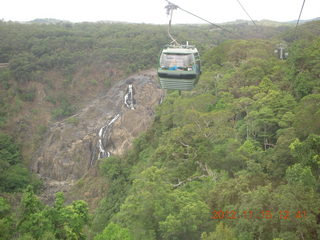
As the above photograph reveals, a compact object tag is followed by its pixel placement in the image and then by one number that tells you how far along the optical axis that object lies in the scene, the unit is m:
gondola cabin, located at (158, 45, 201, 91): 14.23
